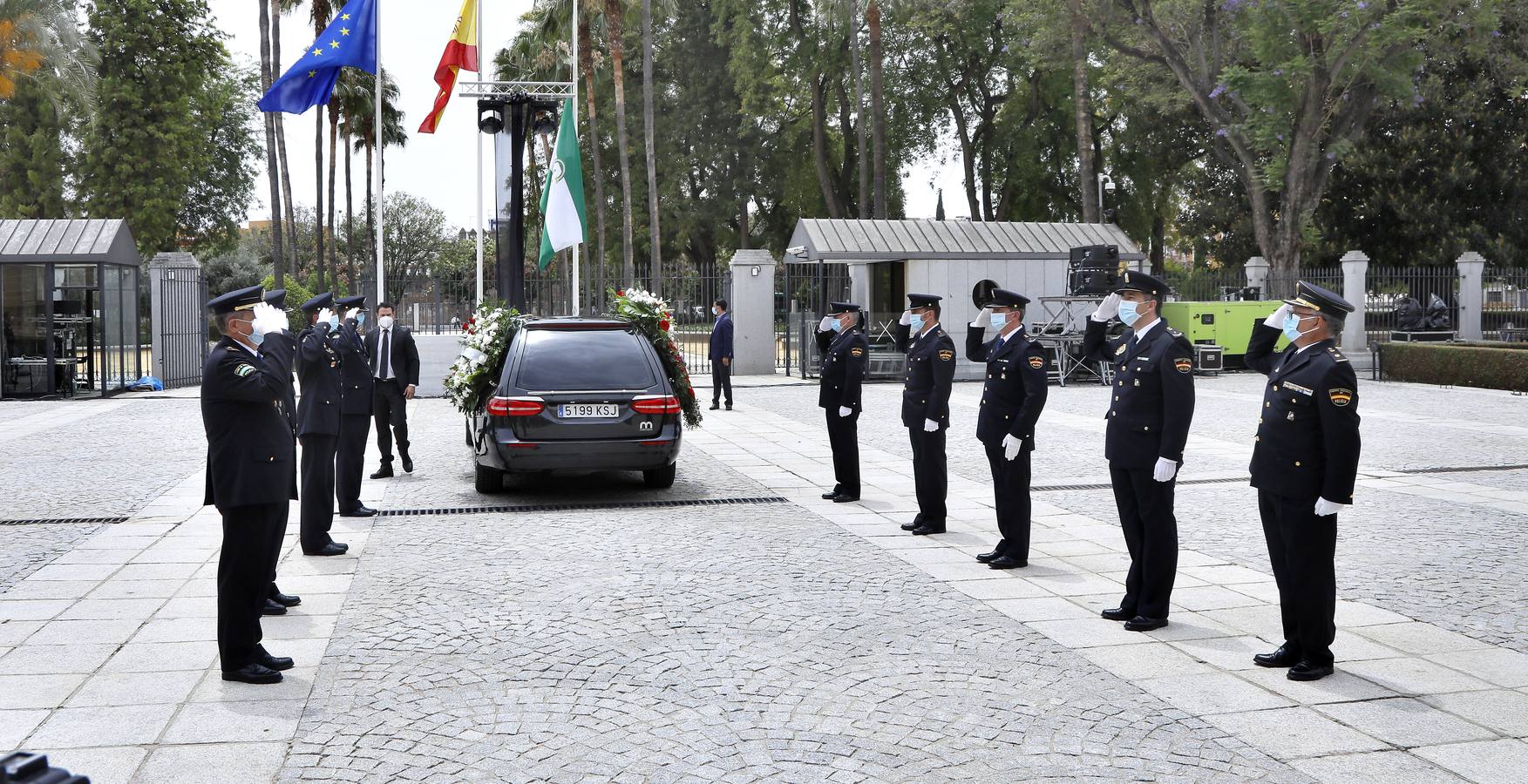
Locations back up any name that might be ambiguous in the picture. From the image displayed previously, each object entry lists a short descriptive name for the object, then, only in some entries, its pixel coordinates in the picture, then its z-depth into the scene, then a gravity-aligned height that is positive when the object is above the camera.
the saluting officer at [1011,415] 7.96 -0.45
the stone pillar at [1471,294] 33.16 +1.25
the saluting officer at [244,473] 5.56 -0.57
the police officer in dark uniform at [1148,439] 6.44 -0.49
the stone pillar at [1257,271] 33.81 +1.92
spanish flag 17.34 +3.92
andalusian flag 17.20 +1.97
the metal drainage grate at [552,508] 10.35 -1.35
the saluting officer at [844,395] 10.70 -0.42
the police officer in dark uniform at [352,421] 10.16 -0.61
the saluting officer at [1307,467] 5.47 -0.54
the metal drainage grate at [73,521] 9.79 -1.35
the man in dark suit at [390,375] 12.19 -0.28
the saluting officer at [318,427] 8.52 -0.56
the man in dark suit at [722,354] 19.67 -0.14
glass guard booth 22.17 +0.77
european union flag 15.91 +3.67
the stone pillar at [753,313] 27.70 +0.69
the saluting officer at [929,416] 9.21 -0.53
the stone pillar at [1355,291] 31.72 +1.27
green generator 27.83 +0.49
